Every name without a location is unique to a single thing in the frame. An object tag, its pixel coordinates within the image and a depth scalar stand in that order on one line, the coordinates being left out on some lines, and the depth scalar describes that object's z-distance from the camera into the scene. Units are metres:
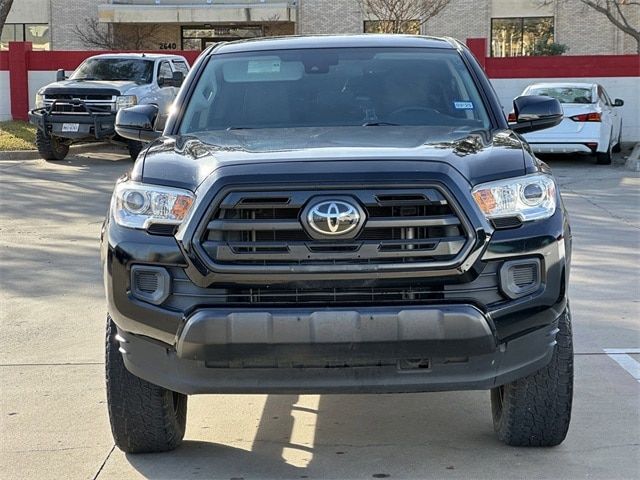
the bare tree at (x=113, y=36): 37.12
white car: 18.30
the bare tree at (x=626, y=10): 34.81
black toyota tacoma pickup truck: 3.91
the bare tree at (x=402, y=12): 29.30
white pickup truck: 18.38
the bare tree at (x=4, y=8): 22.30
